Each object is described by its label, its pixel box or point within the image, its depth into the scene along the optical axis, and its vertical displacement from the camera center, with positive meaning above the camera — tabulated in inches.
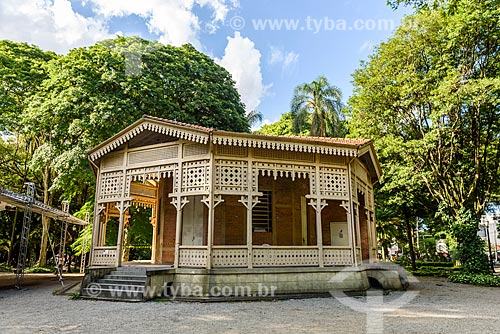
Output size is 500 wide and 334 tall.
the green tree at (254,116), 1219.2 +449.2
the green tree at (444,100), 627.5 +287.6
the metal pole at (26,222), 487.8 +38.1
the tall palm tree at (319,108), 1118.4 +448.2
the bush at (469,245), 652.1 +11.1
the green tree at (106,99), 707.4 +321.3
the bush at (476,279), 589.6 -46.7
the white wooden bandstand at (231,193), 406.6 +72.2
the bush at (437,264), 1095.0 -39.5
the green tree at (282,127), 1180.4 +476.1
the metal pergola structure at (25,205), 459.2 +63.1
